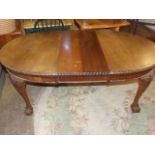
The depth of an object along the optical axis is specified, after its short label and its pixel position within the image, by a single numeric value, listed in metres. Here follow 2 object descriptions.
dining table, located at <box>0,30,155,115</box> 1.31
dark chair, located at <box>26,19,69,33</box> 2.34
